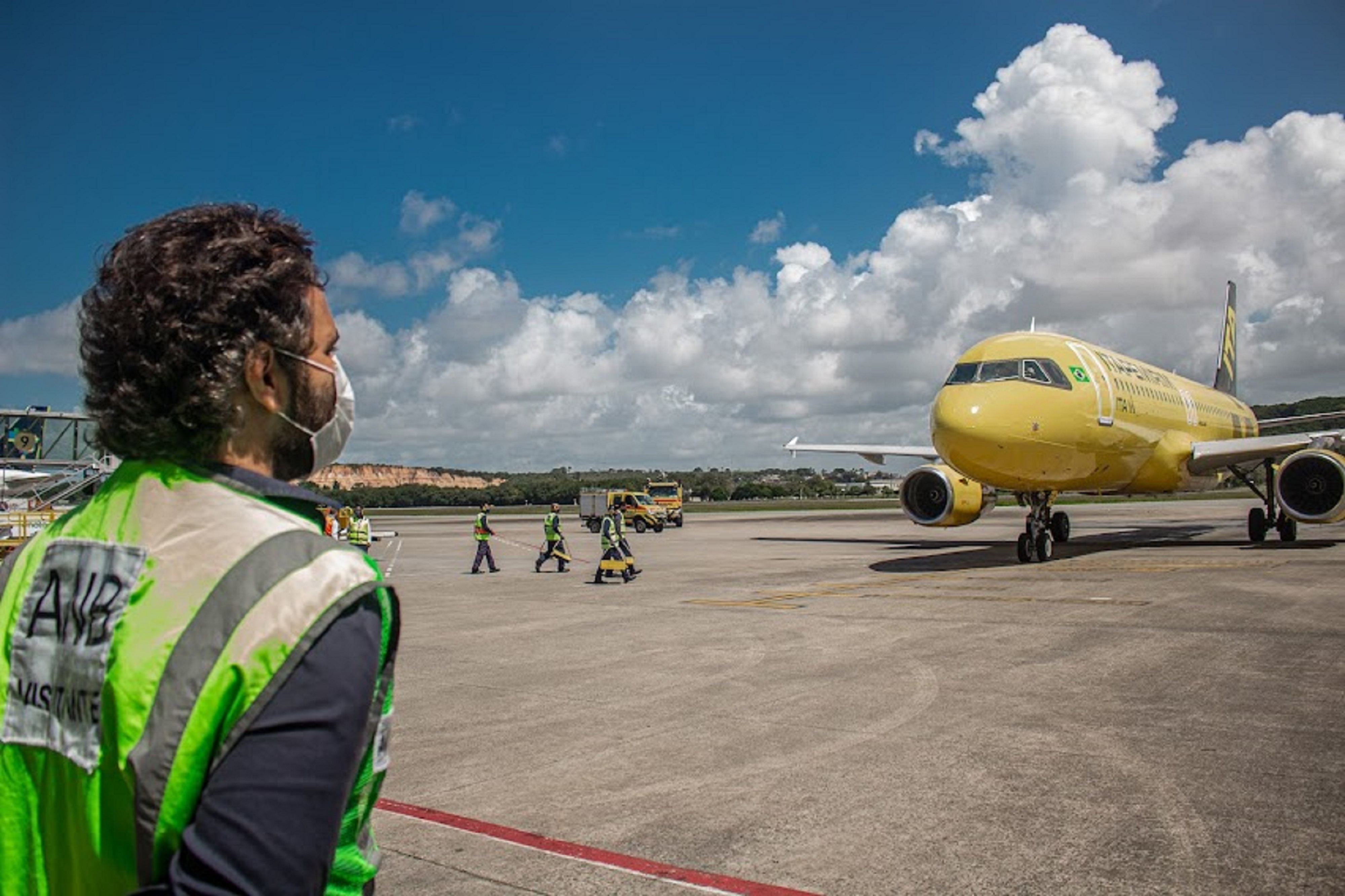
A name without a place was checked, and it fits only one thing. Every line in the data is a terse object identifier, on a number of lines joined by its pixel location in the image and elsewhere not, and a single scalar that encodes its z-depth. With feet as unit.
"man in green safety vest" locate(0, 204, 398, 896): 4.20
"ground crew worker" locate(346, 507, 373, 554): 69.62
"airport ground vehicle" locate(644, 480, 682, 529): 147.84
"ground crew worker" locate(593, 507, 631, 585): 58.95
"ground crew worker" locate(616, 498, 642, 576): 59.00
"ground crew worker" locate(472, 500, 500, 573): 68.23
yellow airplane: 53.42
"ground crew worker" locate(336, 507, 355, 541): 93.23
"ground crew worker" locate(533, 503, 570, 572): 68.49
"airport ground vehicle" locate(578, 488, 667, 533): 132.46
